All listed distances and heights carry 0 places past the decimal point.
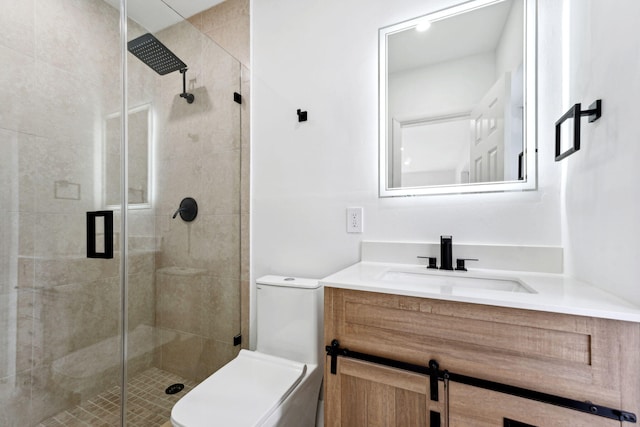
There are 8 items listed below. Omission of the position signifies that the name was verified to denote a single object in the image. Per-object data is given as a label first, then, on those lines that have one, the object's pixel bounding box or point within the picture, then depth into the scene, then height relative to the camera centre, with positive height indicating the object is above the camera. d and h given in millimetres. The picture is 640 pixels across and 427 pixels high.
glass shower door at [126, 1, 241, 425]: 1318 -91
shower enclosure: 1204 -22
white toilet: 967 -710
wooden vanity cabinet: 657 -413
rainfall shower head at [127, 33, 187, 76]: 1296 +787
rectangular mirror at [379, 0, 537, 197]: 1189 +531
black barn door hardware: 648 -481
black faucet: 1188 -183
